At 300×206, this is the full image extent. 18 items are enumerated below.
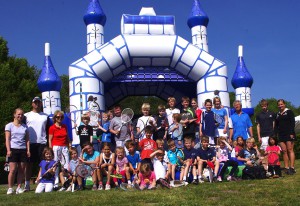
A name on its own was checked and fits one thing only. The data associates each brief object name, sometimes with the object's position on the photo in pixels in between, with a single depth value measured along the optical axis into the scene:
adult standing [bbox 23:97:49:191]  7.58
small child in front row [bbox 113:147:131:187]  7.56
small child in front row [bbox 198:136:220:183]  7.52
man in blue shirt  8.95
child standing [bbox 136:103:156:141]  8.61
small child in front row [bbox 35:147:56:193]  7.39
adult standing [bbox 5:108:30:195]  7.07
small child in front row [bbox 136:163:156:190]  6.94
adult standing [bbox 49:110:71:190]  7.75
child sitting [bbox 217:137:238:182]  7.70
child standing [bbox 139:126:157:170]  7.64
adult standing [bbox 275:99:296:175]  8.51
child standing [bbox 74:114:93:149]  8.59
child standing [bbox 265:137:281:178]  7.83
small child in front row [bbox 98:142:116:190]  7.42
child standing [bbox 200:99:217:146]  8.56
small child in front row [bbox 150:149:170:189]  7.23
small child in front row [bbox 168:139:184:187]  7.43
